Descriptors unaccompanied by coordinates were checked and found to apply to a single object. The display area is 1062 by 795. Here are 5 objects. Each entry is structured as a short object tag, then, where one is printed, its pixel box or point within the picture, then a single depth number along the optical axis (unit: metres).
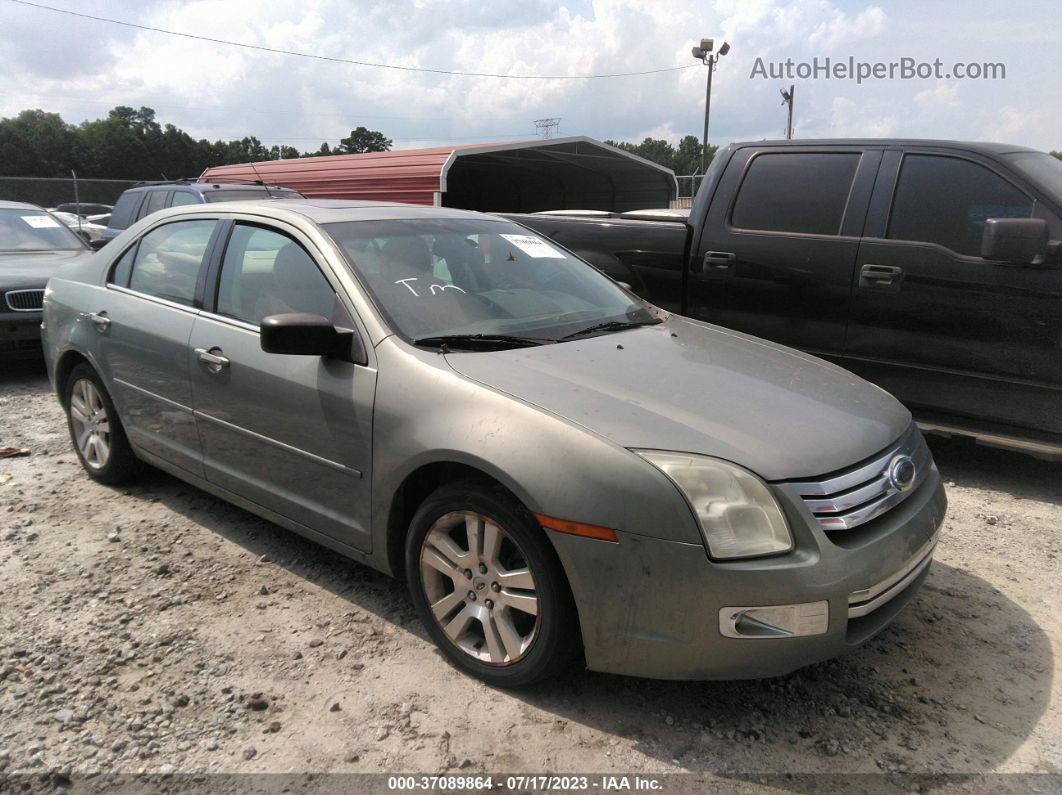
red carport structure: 14.64
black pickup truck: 4.23
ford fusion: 2.28
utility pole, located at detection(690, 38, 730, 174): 28.62
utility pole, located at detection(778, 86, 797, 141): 36.31
